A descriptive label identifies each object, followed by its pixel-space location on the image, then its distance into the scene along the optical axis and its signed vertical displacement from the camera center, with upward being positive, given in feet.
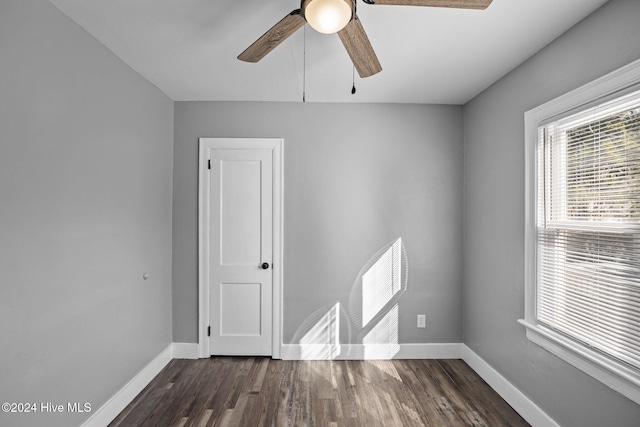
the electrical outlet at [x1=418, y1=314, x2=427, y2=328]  11.71 -3.48
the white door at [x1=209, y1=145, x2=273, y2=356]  11.57 -1.29
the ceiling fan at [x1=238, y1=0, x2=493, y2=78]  4.53 +2.77
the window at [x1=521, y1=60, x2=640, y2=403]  5.72 -0.25
